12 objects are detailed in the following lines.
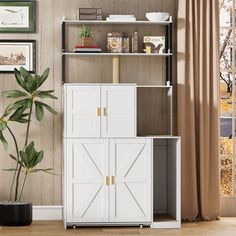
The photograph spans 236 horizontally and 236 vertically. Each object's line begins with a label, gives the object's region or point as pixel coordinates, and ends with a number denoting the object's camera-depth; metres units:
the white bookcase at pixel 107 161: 5.97
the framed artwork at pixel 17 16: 6.40
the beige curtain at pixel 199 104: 6.42
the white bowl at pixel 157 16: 6.36
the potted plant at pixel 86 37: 6.26
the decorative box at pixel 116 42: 6.36
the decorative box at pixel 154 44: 6.42
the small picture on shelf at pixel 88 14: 6.31
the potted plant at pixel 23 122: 6.02
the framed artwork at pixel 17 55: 6.40
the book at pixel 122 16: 6.33
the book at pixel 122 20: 6.32
